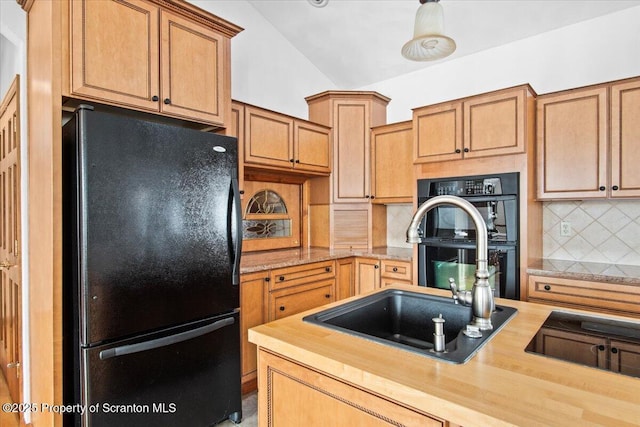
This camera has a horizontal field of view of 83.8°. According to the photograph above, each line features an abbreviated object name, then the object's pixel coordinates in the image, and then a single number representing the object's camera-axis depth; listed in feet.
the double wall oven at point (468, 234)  8.29
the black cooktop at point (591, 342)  2.87
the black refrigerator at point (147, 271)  4.91
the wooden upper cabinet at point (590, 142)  7.54
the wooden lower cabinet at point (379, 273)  10.08
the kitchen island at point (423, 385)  2.19
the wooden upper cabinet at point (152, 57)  5.32
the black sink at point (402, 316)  4.18
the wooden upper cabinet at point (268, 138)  9.09
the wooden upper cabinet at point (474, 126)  8.33
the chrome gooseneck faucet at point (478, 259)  3.37
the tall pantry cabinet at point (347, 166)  11.55
